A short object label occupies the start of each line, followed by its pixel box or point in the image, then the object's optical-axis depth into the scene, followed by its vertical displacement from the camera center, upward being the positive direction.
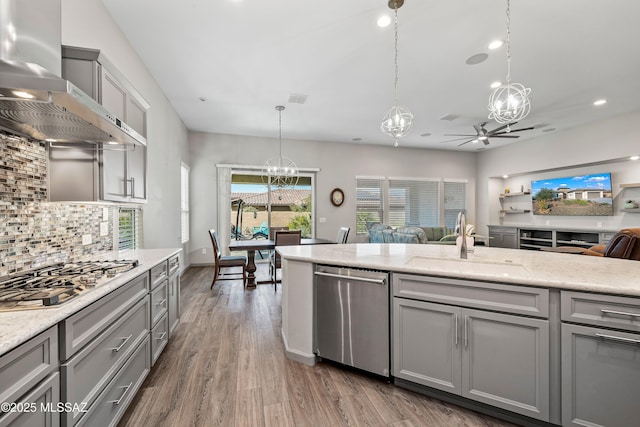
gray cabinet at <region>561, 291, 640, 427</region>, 1.36 -0.75
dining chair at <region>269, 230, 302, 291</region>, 4.49 -0.41
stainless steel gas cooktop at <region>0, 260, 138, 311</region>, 1.12 -0.35
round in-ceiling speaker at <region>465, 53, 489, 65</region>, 3.24 +1.87
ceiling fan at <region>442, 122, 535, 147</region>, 4.98 +1.43
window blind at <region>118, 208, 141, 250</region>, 2.99 -0.17
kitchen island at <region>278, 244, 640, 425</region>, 1.40 -0.69
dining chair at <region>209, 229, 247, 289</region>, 4.45 -0.81
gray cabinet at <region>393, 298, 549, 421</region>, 1.56 -0.88
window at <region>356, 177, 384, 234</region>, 7.50 +0.28
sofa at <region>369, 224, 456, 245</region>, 5.20 -0.47
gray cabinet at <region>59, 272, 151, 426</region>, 1.12 -0.68
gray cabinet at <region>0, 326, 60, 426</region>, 0.83 -0.56
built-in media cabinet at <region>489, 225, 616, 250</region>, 5.68 -0.57
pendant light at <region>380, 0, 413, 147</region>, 2.89 +0.97
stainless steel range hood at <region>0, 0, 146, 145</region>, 1.09 +0.51
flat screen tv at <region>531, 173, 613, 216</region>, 5.57 +0.39
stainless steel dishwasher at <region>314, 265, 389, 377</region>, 2.01 -0.80
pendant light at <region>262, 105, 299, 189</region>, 6.70 +1.16
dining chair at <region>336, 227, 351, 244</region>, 5.14 -0.43
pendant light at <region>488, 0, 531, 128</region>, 2.45 +0.98
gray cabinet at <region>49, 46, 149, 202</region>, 1.76 +0.41
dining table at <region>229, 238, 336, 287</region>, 4.39 -0.53
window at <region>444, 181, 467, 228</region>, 8.16 +0.39
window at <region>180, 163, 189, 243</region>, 5.76 +0.24
